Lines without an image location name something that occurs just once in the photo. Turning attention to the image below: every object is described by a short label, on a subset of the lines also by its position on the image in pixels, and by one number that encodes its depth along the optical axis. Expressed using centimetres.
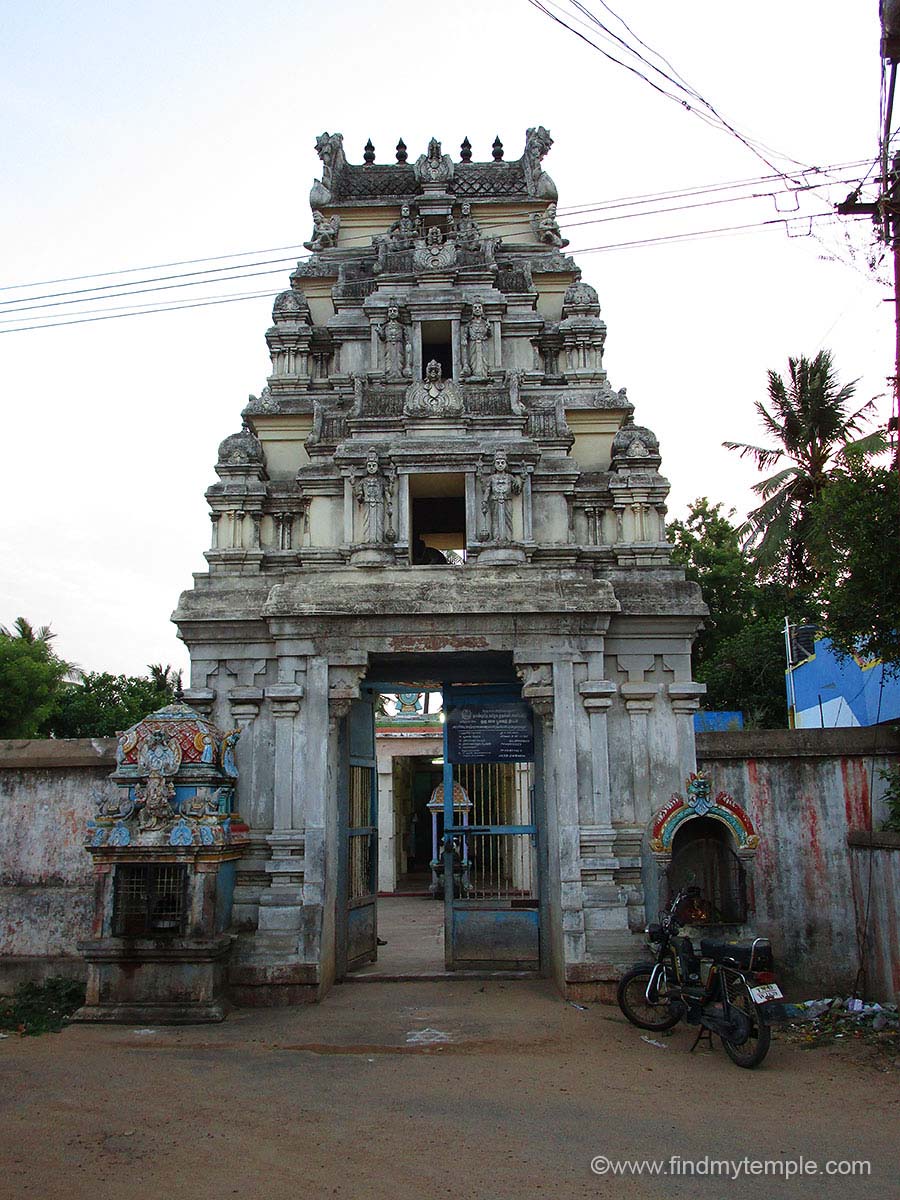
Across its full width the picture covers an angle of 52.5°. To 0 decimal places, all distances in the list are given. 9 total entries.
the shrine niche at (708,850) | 970
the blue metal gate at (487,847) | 1155
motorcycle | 745
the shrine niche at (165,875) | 916
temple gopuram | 1019
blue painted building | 1784
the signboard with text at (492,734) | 1184
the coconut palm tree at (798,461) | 2312
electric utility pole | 831
